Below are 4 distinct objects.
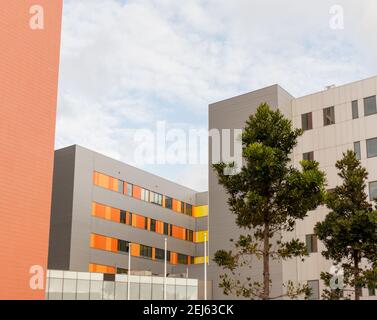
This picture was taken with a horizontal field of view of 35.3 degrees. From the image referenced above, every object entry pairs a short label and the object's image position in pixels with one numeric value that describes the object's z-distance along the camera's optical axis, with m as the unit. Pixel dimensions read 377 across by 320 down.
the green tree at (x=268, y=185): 26.27
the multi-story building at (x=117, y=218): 71.56
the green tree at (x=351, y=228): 32.03
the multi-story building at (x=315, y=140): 57.62
